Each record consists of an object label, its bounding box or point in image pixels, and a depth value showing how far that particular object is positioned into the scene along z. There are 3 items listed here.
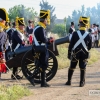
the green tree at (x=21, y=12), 49.94
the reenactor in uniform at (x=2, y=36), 8.16
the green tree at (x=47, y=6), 60.27
